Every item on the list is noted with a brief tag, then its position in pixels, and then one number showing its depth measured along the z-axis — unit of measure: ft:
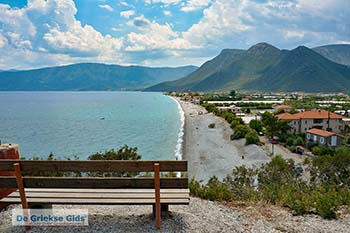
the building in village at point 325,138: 137.80
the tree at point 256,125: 178.50
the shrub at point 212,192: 20.77
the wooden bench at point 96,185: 13.70
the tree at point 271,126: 153.58
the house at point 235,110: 285.19
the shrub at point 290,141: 144.58
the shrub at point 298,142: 141.26
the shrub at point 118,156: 45.14
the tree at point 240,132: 154.51
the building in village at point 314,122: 168.76
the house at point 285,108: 237.76
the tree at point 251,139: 138.10
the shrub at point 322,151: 120.50
